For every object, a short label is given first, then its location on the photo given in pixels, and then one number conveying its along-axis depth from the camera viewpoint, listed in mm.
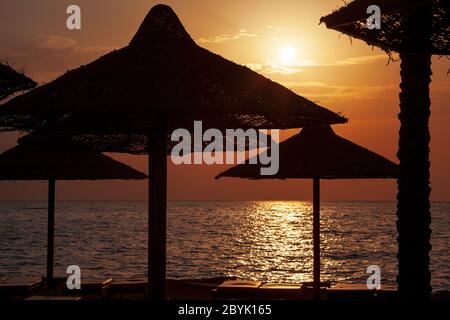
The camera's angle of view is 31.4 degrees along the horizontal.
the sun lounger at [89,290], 11945
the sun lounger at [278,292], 11094
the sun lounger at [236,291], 11086
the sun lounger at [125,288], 11773
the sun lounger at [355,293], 10926
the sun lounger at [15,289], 11227
